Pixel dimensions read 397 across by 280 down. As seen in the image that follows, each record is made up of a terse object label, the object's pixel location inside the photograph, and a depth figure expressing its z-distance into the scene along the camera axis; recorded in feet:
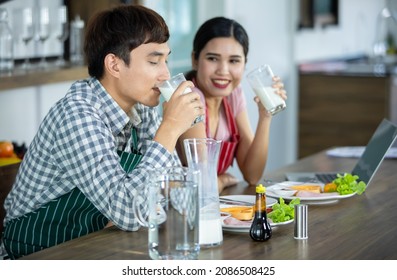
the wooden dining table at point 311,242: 7.75
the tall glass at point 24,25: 14.92
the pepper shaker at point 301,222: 8.28
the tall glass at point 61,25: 15.61
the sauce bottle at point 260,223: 8.12
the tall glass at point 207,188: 7.86
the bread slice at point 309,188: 10.28
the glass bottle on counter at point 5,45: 14.26
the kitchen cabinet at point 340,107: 24.06
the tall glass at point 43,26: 15.29
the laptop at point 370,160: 10.74
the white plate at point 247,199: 9.45
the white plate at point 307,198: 9.94
